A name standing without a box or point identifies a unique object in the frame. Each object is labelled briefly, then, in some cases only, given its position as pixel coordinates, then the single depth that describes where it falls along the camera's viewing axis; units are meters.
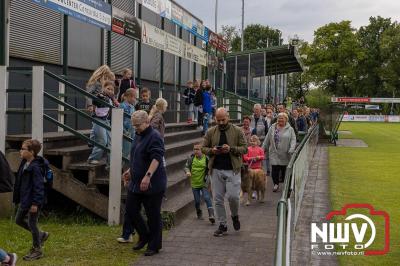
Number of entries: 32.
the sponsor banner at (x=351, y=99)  83.44
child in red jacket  10.35
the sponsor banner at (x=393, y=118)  80.69
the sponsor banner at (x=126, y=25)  12.31
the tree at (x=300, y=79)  87.94
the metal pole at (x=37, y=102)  8.29
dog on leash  10.04
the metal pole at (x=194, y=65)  22.16
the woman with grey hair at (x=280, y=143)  11.00
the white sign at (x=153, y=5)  14.52
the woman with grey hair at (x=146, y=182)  6.48
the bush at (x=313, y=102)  33.11
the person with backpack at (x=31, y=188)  6.34
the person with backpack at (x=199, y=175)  8.40
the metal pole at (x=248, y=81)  31.74
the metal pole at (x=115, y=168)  8.12
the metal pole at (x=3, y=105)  8.33
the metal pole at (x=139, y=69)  14.68
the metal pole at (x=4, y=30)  8.34
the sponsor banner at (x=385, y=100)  84.63
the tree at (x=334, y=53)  85.69
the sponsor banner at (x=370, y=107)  85.41
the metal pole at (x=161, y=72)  16.19
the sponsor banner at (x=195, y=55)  18.05
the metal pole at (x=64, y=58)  10.54
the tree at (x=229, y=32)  85.00
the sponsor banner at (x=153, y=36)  14.12
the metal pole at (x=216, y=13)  50.48
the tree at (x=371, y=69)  92.19
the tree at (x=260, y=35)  99.12
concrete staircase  8.31
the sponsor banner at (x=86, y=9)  9.83
